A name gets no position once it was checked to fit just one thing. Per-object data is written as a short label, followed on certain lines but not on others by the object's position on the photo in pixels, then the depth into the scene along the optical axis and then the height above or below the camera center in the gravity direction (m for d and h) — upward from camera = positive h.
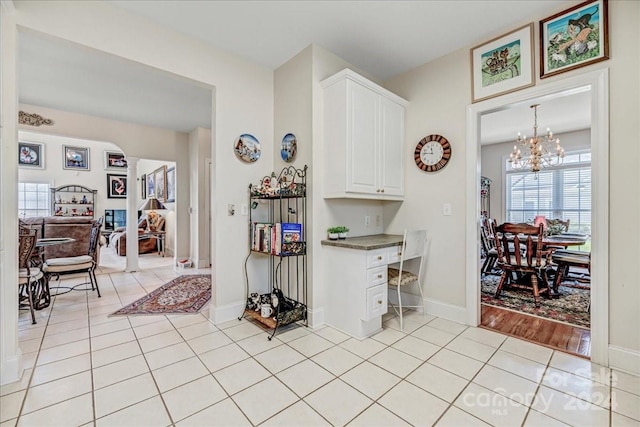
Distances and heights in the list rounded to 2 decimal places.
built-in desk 2.41 -0.66
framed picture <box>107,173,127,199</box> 9.02 +0.84
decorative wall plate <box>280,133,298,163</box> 2.83 +0.65
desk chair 2.60 -0.46
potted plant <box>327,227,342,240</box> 2.71 -0.22
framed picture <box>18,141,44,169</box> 7.68 +1.61
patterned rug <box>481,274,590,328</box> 2.83 -1.10
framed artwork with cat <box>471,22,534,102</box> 2.33 +1.28
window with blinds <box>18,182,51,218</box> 7.88 +0.38
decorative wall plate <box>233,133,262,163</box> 2.85 +0.66
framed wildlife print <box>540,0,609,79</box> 1.99 +1.29
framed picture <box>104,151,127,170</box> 8.88 +1.66
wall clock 2.83 +0.60
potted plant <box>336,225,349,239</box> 2.74 -0.21
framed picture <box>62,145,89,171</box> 8.27 +1.65
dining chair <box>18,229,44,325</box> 2.57 -0.48
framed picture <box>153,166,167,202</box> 7.25 +0.79
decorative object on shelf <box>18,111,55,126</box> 3.79 +1.30
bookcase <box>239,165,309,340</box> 2.58 -0.33
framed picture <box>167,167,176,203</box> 6.51 +0.64
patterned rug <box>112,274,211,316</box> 3.07 -1.09
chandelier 4.46 +1.02
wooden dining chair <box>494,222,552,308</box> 3.20 -0.59
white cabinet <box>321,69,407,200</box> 2.52 +0.70
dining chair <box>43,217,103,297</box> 3.26 -0.63
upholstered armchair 7.03 -0.55
